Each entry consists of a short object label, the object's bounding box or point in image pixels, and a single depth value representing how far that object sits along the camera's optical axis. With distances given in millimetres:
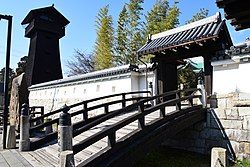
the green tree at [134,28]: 18812
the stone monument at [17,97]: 9286
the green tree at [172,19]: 16278
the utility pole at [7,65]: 8057
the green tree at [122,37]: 19969
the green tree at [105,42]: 20594
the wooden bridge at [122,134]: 5026
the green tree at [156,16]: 17286
